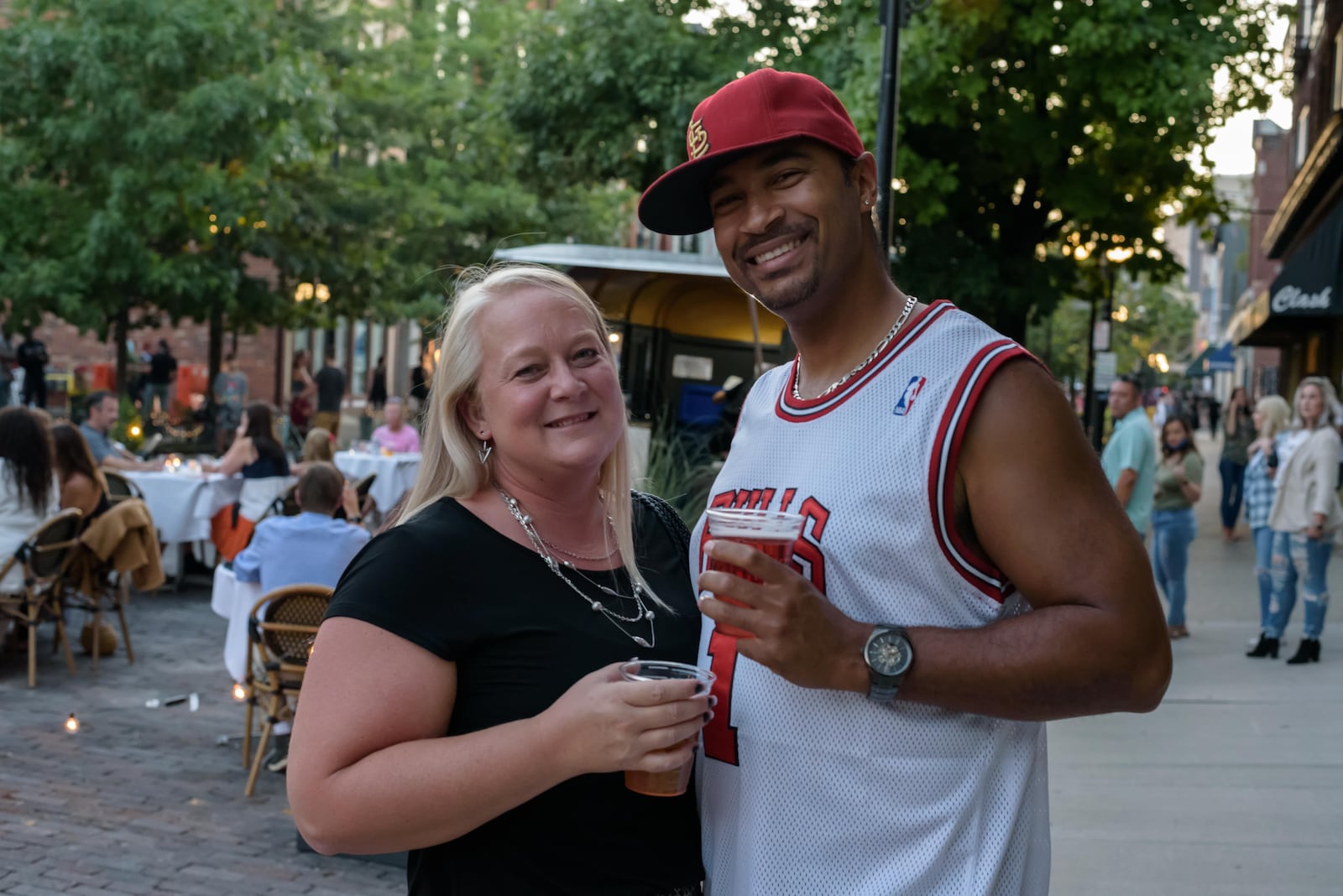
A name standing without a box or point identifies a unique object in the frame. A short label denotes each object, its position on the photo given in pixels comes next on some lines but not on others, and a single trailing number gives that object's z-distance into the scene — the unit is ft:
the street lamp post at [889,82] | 23.26
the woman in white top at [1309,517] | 31.35
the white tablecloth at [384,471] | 45.60
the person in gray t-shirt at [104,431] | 39.93
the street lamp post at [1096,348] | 81.28
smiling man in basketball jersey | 5.94
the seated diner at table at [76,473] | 30.83
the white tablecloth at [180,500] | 38.11
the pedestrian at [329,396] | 74.64
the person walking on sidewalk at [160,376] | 81.15
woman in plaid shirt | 32.48
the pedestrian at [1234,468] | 57.11
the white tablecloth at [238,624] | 24.29
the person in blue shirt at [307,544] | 23.68
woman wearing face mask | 34.55
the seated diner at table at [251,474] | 37.17
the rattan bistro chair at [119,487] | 35.63
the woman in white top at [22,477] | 29.04
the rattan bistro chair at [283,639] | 21.67
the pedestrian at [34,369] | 73.10
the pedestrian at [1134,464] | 31.65
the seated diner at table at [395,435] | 48.60
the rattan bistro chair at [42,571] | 28.19
